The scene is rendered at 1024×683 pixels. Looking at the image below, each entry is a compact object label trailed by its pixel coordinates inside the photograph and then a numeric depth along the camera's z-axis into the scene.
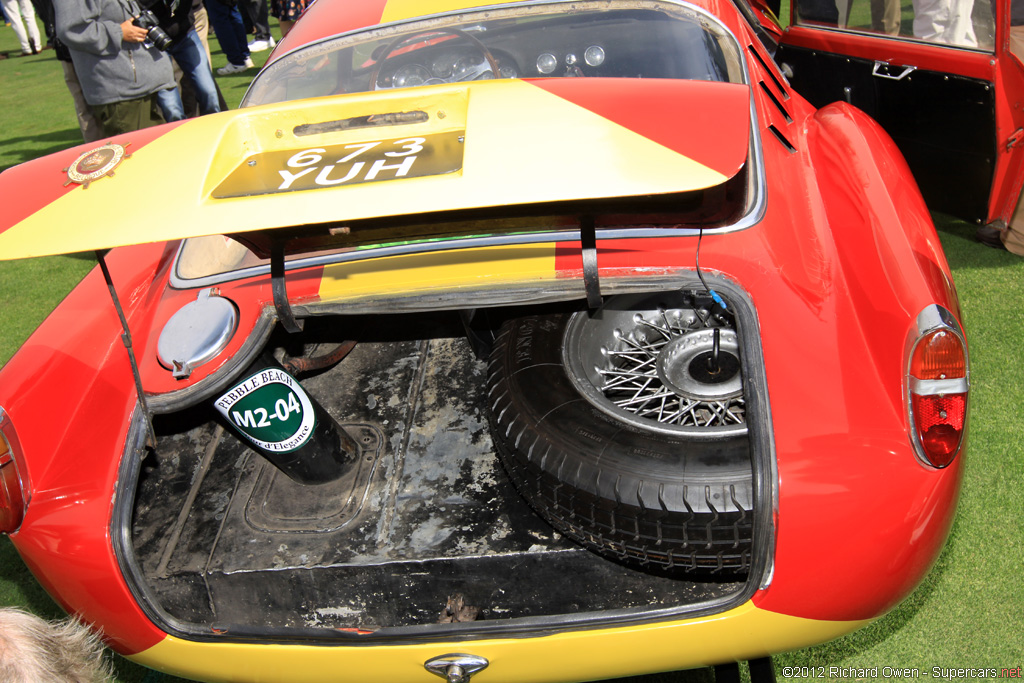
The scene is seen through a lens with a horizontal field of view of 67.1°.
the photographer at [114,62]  4.52
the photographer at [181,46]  4.77
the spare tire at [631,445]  1.53
